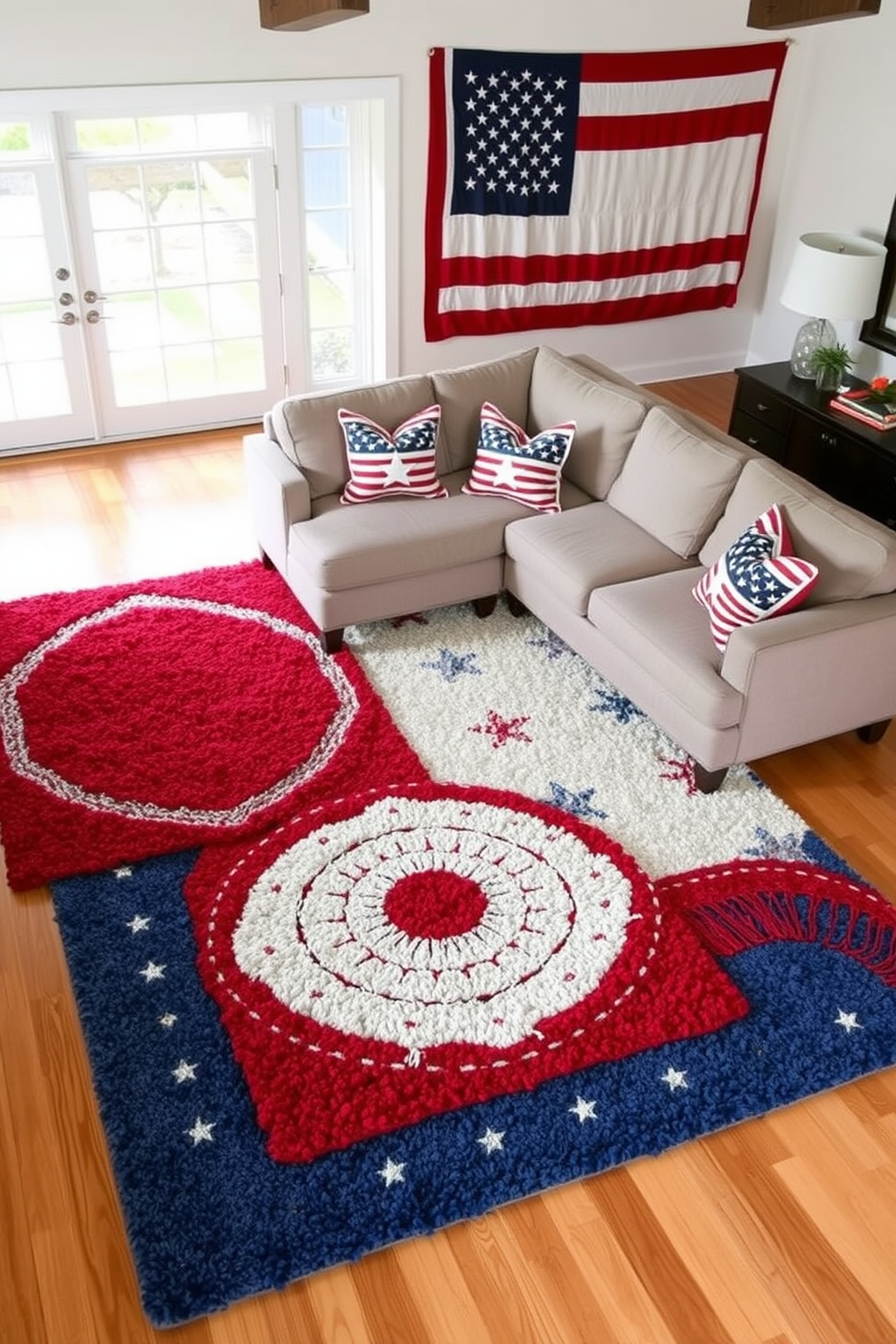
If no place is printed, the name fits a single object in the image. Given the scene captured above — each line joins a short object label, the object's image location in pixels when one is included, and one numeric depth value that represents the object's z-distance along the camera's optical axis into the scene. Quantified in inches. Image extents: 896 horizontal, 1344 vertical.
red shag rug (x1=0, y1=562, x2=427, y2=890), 152.6
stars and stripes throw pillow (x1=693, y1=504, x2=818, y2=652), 156.3
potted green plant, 234.8
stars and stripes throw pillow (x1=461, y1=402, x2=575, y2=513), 194.2
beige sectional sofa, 157.2
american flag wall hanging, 246.8
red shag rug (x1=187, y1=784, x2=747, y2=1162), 122.6
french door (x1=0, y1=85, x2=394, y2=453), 227.8
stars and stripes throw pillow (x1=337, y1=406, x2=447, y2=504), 191.9
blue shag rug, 109.5
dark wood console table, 218.7
